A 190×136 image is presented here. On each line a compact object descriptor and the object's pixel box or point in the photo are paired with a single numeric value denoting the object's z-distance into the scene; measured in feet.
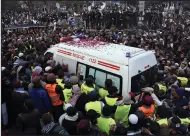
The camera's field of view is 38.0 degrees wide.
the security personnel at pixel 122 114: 18.38
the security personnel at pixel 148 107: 18.75
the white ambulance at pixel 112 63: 21.84
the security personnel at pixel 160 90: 23.20
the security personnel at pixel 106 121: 17.28
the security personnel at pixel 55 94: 20.52
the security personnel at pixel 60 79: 22.15
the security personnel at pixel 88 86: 20.95
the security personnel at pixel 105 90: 21.16
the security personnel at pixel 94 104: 18.30
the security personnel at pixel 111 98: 18.99
